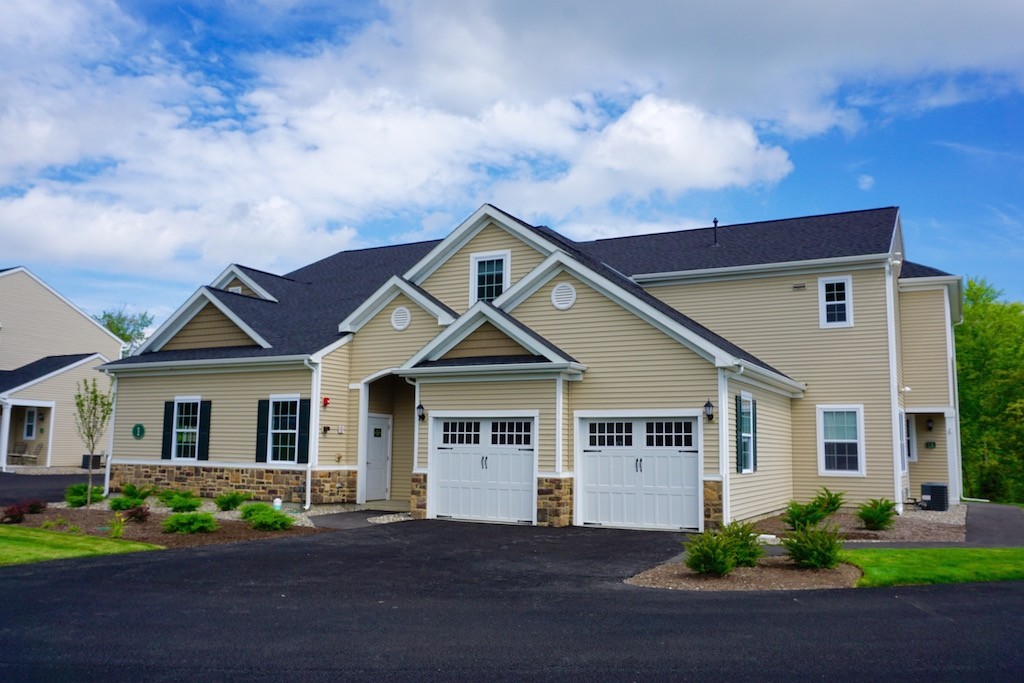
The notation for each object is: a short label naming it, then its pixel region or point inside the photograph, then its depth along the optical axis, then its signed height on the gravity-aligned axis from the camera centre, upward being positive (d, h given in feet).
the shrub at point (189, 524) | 48.75 -4.94
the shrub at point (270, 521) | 51.08 -4.93
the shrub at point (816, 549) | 36.73 -4.55
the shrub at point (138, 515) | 53.11 -4.82
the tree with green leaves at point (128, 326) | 226.21 +31.55
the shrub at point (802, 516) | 45.77 -3.85
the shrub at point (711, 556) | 35.47 -4.75
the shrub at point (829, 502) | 54.80 -3.64
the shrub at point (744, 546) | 36.99 -4.49
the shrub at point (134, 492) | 61.87 -3.96
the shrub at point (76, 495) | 61.57 -4.17
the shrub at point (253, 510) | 51.72 -4.32
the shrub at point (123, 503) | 58.80 -4.51
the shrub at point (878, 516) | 52.19 -4.29
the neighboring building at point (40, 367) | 111.55 +10.24
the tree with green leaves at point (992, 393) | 130.09 +8.91
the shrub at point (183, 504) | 55.77 -4.30
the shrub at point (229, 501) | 58.34 -4.24
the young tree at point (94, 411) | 53.26 +1.85
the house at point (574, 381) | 54.34 +4.77
